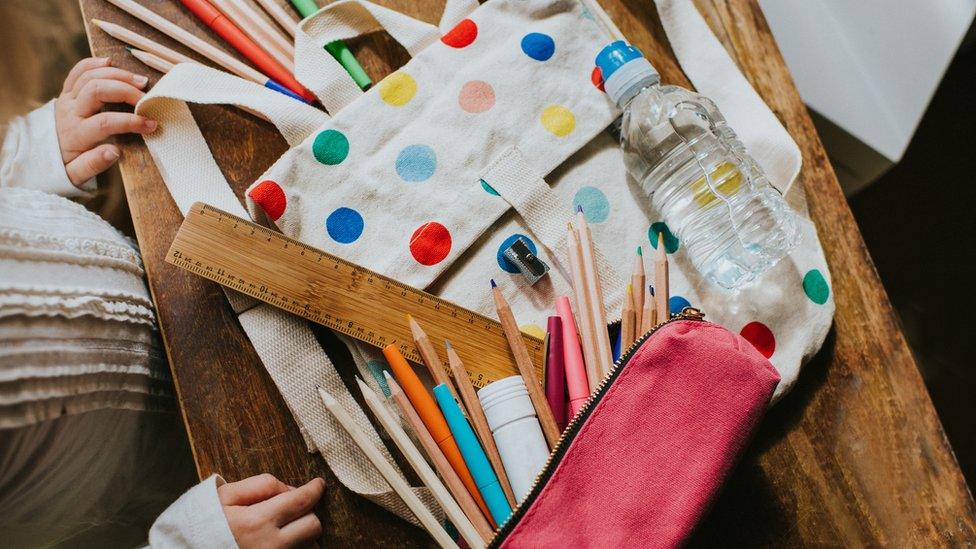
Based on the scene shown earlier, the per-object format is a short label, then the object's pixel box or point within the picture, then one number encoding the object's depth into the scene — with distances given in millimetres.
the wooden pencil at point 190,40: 509
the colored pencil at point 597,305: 452
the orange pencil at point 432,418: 441
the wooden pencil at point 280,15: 521
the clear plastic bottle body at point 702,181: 503
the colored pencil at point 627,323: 457
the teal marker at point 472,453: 432
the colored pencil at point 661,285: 466
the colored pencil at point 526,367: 437
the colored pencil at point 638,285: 465
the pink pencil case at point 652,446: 384
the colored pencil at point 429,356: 446
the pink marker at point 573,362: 449
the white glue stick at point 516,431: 422
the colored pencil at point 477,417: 436
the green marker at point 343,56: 525
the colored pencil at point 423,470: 413
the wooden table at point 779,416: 474
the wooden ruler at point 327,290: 445
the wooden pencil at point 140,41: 513
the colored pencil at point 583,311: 454
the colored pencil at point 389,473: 417
